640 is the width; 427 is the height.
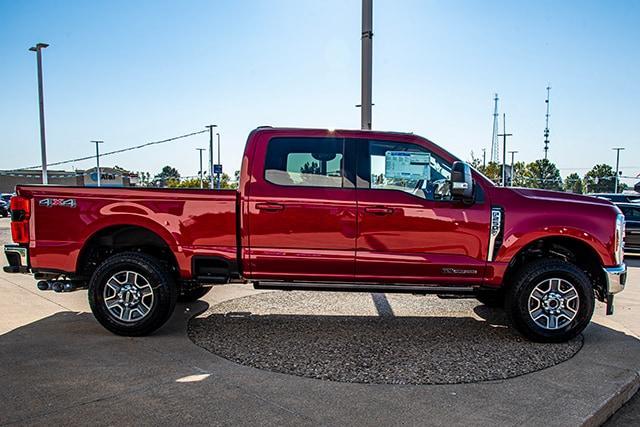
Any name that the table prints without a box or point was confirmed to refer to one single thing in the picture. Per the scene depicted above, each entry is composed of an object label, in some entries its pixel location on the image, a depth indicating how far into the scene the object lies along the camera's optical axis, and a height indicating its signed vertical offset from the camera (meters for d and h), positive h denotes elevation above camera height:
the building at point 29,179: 62.93 +0.08
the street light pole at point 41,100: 18.03 +2.95
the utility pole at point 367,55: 7.14 +1.84
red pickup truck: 4.90 -0.51
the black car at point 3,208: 32.41 -1.92
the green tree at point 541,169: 67.68 +1.77
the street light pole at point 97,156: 39.33 +1.90
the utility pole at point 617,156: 55.01 +3.01
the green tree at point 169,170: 99.12 +2.13
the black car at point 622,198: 15.17 -0.50
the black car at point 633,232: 11.68 -1.19
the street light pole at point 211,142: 35.16 +2.80
